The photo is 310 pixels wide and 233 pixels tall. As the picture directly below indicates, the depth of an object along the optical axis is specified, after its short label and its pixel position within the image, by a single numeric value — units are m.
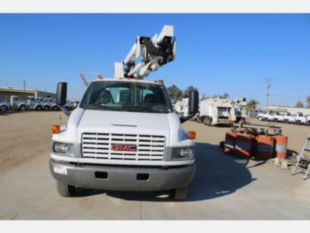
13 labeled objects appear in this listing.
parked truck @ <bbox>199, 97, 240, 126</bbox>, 26.83
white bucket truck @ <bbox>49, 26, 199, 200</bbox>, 4.19
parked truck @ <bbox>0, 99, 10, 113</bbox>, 32.53
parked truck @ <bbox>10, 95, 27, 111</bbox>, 36.42
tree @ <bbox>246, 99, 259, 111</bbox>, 89.35
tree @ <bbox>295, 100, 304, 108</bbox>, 111.41
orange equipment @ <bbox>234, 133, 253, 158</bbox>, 10.12
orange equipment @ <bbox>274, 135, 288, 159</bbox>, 9.89
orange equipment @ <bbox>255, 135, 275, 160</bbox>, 9.91
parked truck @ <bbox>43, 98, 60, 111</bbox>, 44.88
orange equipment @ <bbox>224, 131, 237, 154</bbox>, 10.59
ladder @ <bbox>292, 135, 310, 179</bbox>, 7.74
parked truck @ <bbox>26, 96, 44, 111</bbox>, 41.12
